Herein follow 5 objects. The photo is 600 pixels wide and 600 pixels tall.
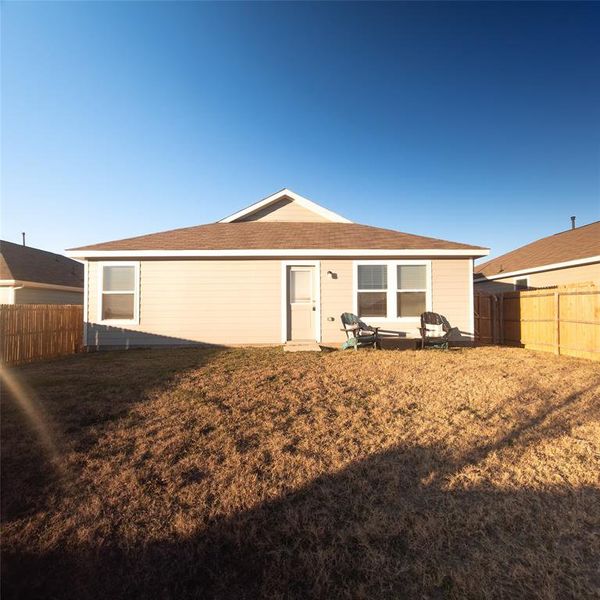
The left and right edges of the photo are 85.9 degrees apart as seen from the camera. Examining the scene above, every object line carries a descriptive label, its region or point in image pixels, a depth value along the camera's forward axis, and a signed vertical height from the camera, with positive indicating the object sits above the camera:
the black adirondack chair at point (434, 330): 9.63 -0.65
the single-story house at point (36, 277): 14.11 +1.43
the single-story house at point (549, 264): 12.51 +2.08
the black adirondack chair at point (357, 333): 9.41 -0.73
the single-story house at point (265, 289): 10.05 +0.59
